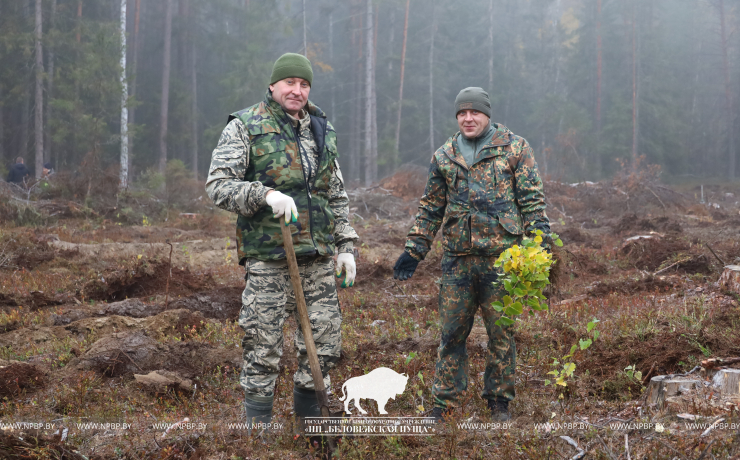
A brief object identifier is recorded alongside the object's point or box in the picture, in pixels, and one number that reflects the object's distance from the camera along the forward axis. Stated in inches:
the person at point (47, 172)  761.3
